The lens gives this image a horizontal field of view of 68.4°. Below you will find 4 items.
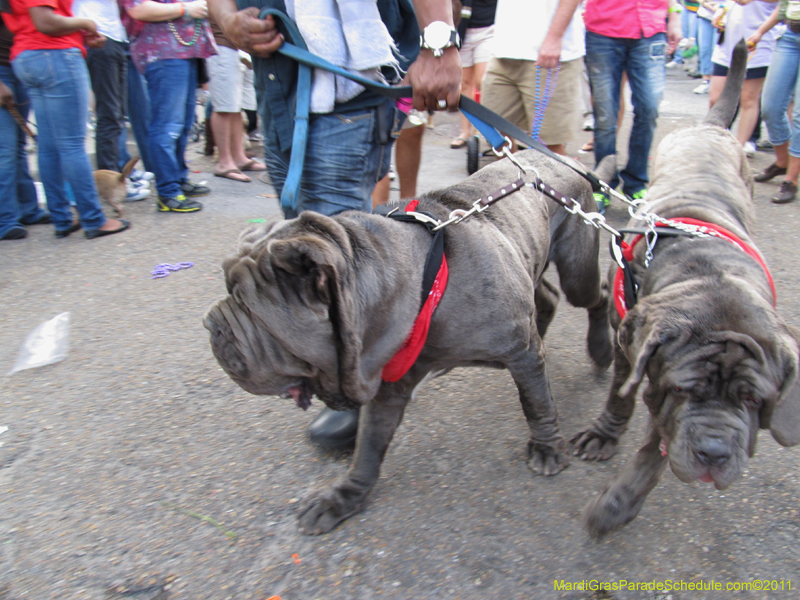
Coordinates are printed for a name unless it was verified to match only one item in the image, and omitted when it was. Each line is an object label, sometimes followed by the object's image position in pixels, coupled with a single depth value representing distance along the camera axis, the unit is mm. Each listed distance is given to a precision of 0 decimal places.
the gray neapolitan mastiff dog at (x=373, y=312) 1798
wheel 5527
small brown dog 5629
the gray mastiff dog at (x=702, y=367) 1809
